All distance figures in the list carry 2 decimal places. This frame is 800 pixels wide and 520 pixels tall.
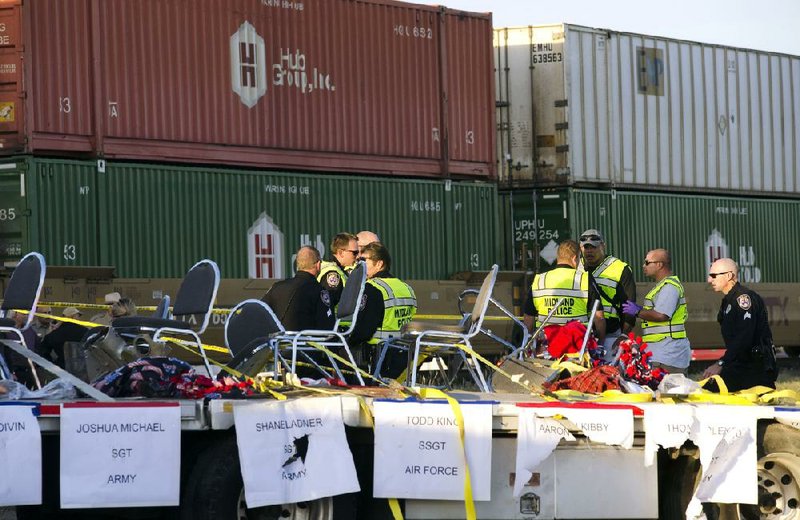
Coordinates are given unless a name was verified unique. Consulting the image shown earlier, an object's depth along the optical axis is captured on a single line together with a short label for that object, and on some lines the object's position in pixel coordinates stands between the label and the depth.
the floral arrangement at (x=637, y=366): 14.39
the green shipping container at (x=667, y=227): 35.99
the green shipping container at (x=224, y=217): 27.69
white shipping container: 36.67
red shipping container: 27.99
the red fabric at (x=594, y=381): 13.42
